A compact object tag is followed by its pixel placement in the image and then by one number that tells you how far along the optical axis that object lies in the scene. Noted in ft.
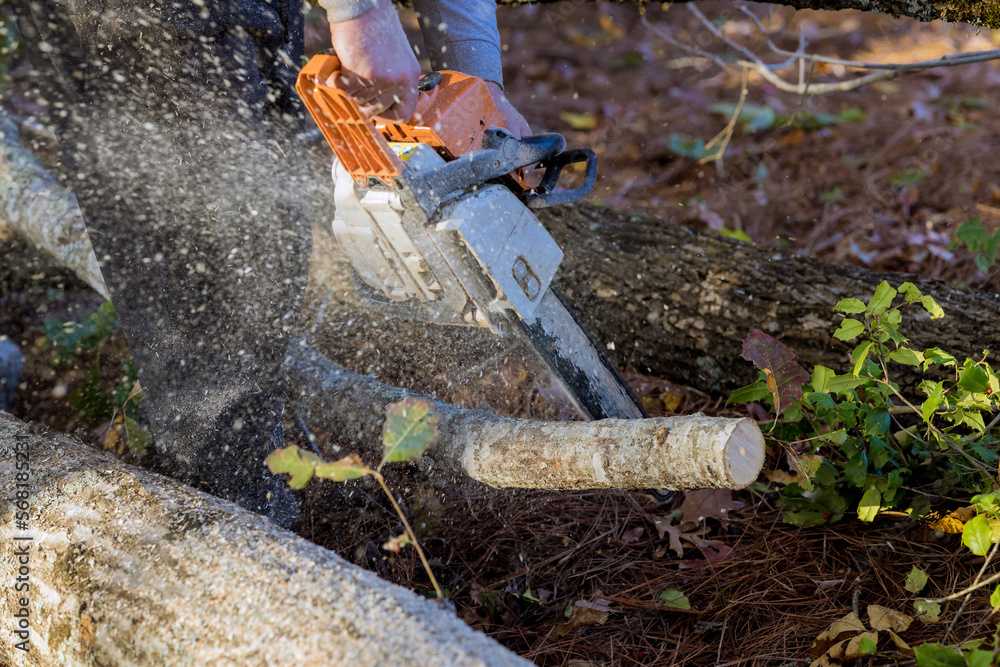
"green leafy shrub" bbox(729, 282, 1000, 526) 16.86
